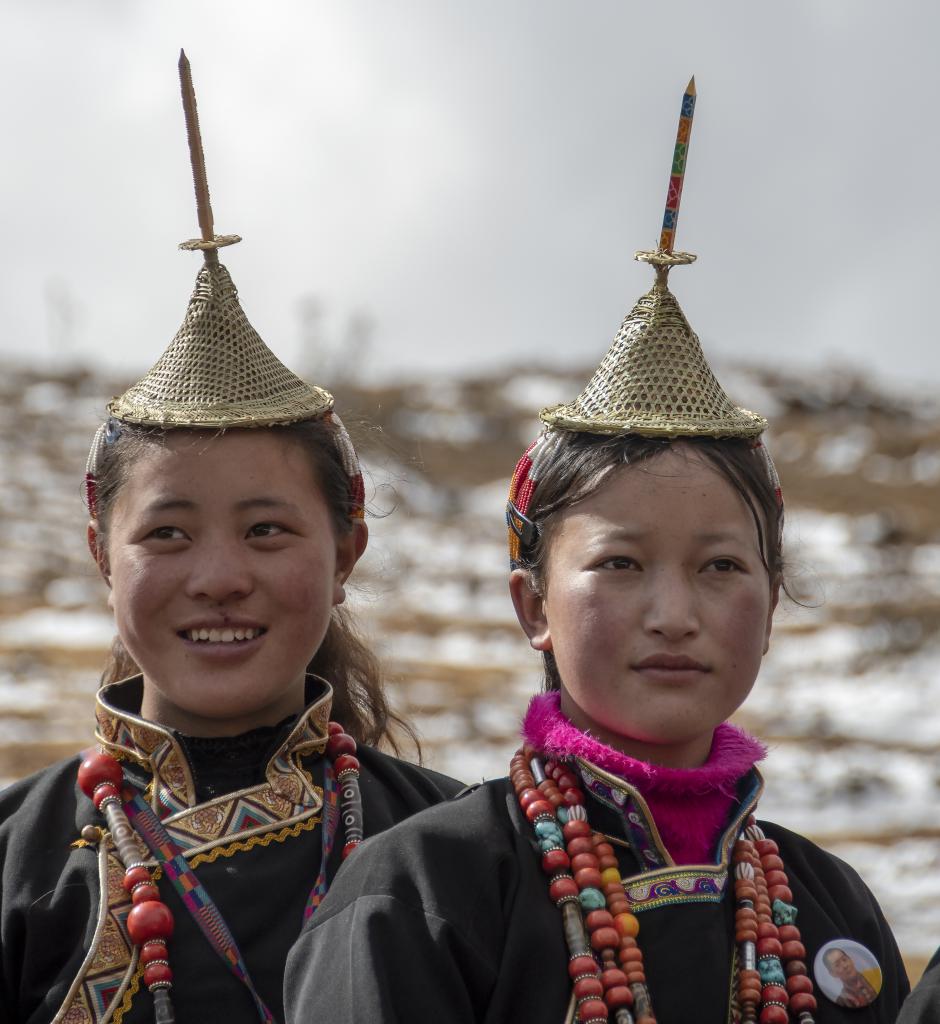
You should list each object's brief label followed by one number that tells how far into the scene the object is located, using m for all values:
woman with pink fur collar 5.97
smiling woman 7.06
